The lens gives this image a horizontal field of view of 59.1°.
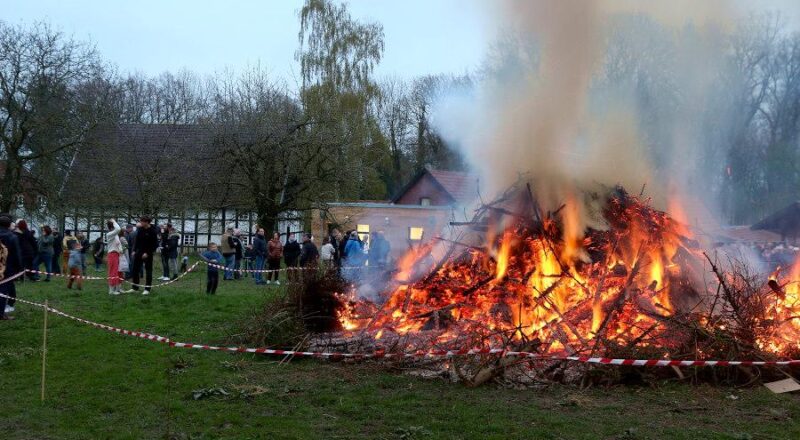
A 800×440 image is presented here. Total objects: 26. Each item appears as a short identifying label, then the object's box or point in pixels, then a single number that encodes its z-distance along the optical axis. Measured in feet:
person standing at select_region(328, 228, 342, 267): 64.40
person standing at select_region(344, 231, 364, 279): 55.49
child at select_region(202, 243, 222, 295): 49.24
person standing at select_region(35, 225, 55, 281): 59.41
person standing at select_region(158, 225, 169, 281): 61.00
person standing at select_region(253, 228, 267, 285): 65.92
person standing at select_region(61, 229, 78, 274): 55.44
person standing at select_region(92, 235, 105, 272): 70.79
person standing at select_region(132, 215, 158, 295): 46.09
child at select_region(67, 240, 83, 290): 52.80
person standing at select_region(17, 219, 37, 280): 45.88
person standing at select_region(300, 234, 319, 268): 55.60
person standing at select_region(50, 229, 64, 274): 64.86
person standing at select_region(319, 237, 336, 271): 59.88
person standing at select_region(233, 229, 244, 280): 63.68
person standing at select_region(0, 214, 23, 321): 34.68
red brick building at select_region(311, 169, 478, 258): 88.12
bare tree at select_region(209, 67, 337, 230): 82.79
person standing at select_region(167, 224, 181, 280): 60.80
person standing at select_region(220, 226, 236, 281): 60.70
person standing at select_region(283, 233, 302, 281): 64.64
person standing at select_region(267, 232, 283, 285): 60.39
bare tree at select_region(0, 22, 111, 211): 82.53
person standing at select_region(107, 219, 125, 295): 47.57
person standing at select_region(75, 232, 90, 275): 59.21
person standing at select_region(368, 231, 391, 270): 55.26
